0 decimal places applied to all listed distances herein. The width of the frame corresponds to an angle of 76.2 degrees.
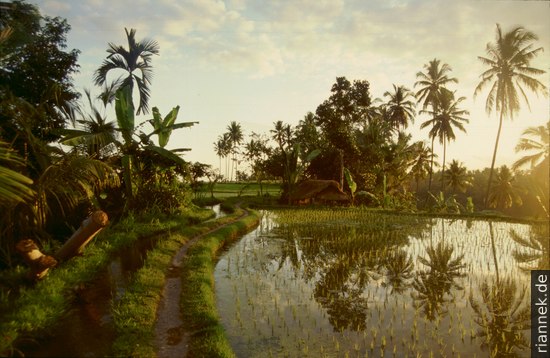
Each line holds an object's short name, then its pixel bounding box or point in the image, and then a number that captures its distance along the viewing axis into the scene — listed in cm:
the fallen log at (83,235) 610
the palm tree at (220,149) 6981
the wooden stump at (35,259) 543
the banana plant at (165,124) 1420
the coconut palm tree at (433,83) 3347
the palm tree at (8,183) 466
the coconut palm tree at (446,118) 3284
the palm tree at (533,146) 2672
